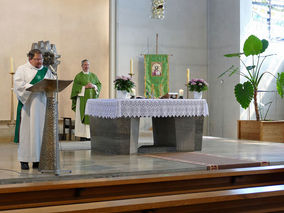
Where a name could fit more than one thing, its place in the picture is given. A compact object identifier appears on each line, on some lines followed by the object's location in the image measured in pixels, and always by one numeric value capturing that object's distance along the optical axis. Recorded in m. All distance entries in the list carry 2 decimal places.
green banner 11.14
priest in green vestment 9.36
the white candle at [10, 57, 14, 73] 9.48
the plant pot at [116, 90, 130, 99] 7.01
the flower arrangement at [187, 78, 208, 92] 7.44
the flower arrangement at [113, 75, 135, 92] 7.01
